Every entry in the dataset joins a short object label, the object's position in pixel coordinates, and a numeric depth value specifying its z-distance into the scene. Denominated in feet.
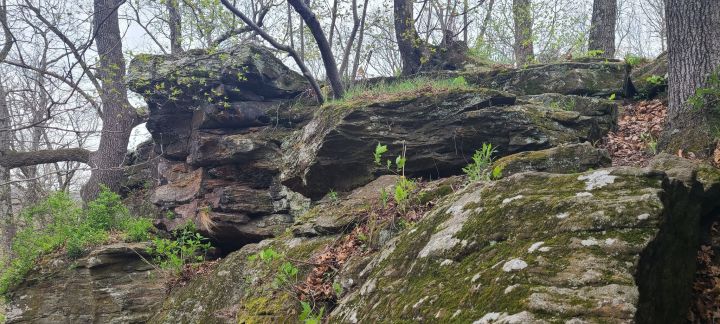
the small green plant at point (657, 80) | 28.94
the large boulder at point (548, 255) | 7.11
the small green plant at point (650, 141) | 20.70
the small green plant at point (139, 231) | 33.94
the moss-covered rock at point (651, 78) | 28.99
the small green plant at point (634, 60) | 33.14
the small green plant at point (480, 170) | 16.21
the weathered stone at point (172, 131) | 36.78
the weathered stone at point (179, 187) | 33.19
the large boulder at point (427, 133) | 22.41
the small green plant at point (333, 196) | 21.73
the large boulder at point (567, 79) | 29.55
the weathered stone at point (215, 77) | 34.50
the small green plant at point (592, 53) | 34.31
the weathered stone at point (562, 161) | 15.84
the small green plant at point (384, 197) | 16.25
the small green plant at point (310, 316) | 11.84
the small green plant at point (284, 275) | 14.78
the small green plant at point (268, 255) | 15.26
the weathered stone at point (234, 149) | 31.81
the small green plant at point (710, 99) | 18.20
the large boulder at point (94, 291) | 30.32
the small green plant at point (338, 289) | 13.44
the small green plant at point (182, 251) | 25.84
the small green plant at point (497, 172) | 14.81
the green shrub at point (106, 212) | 36.91
